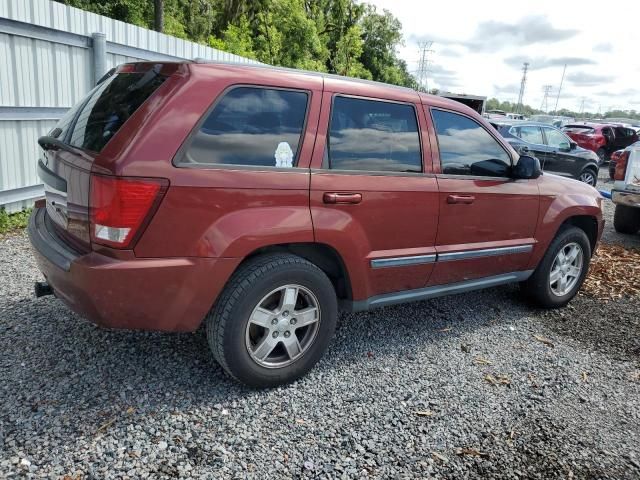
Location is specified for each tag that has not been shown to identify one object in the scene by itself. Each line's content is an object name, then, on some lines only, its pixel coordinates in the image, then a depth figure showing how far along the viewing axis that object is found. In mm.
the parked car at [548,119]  33834
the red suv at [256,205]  2602
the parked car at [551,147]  12367
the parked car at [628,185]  7609
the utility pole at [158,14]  12891
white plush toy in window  2957
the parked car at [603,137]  21000
